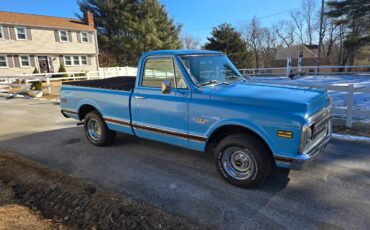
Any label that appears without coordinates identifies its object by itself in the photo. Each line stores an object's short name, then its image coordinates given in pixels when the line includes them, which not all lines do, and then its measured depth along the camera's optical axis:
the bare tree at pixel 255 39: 57.34
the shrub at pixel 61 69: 27.34
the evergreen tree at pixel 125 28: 39.06
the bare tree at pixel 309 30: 56.26
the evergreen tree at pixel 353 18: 30.19
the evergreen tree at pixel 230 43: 31.88
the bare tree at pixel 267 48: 59.59
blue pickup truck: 3.35
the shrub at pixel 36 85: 16.19
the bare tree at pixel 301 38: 61.03
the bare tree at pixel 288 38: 62.34
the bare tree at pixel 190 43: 76.62
